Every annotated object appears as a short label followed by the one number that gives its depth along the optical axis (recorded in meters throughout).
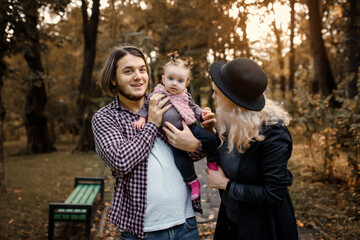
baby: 2.18
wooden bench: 4.66
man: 1.97
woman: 1.93
